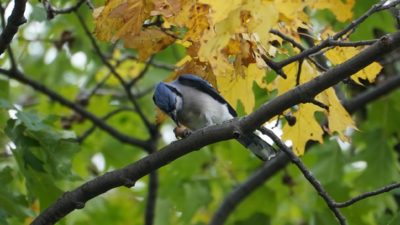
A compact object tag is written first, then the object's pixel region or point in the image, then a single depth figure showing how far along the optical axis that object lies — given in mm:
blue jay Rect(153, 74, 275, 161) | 8320
